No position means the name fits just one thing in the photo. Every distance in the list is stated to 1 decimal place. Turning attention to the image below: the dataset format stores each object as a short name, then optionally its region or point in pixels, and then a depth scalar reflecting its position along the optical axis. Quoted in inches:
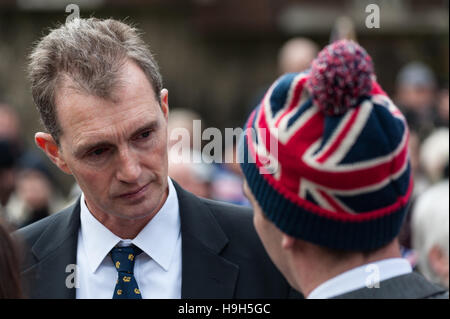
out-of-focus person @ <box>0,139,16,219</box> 478.6
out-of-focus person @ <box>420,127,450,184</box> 391.6
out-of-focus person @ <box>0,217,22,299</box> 166.7
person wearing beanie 156.0
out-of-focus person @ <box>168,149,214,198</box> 411.2
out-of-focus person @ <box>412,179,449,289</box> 283.9
